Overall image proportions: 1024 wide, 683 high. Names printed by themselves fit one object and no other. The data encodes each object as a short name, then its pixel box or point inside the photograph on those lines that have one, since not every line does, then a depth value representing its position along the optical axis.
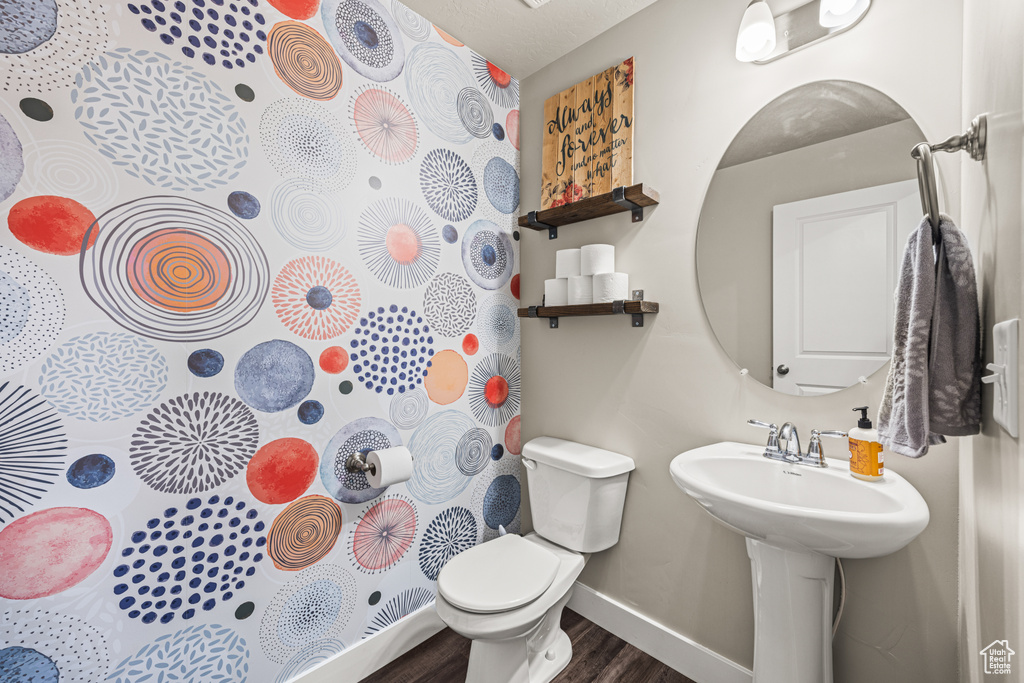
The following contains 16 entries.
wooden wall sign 1.64
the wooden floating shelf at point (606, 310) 1.50
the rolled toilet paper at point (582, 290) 1.65
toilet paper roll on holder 1.43
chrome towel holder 0.71
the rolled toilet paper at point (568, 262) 1.71
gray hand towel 0.69
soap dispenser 1.04
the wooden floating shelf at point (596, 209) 1.50
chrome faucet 1.17
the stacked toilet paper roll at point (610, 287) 1.58
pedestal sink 0.87
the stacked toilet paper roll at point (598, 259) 1.62
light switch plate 0.46
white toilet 1.25
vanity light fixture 1.18
